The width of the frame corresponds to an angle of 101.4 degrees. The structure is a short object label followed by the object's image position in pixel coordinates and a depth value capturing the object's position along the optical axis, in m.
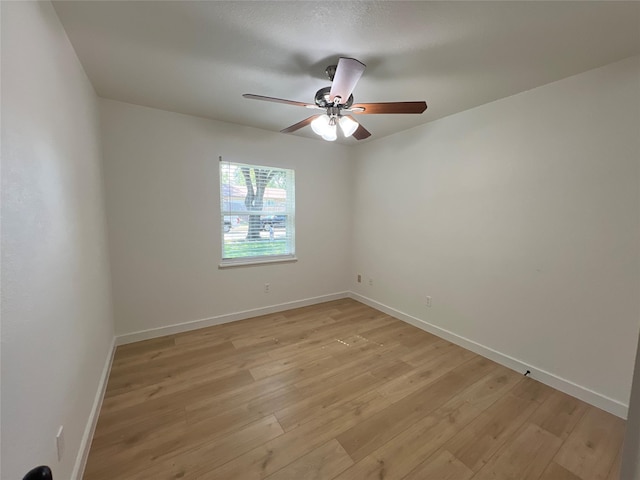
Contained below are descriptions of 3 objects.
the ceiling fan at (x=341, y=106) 1.59
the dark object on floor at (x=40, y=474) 0.59
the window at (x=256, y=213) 3.22
